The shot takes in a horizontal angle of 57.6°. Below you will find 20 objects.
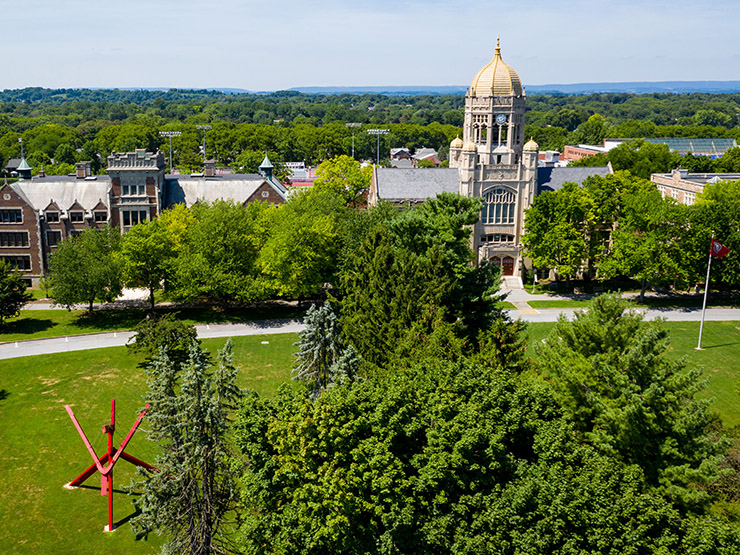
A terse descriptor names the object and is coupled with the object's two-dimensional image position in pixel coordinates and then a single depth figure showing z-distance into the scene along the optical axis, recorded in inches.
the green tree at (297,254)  2468.0
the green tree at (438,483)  902.4
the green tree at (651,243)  2632.9
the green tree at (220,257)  2436.0
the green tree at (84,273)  2393.0
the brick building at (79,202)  2987.2
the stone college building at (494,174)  3078.2
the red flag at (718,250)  2286.7
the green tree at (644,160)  4072.3
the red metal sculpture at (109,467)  1310.3
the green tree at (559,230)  2819.9
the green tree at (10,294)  2300.7
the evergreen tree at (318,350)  1423.5
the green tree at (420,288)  1525.6
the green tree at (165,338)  1932.8
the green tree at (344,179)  3690.9
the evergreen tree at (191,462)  1069.8
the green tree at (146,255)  2470.5
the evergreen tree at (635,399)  1057.5
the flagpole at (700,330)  2248.9
